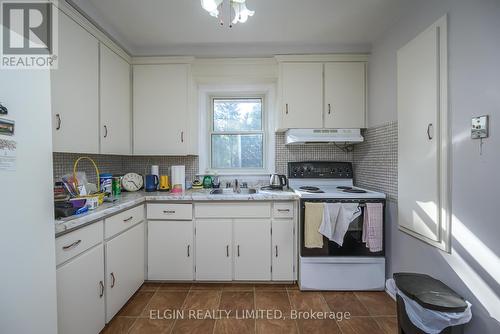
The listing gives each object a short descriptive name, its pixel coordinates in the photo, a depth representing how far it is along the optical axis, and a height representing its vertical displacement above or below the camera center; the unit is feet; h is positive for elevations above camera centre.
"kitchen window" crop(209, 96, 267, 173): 9.43 +1.30
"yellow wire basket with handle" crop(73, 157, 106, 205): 5.22 -0.69
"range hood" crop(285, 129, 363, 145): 7.84 +1.08
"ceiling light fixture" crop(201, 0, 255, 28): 4.01 +2.97
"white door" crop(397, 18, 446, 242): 4.92 +0.69
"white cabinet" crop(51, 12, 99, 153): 5.08 +1.85
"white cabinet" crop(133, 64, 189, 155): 8.03 +2.10
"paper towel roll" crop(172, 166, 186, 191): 8.27 -0.39
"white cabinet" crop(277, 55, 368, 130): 7.91 +2.63
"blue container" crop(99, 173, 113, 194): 6.87 -0.49
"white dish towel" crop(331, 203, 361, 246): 6.54 -1.54
